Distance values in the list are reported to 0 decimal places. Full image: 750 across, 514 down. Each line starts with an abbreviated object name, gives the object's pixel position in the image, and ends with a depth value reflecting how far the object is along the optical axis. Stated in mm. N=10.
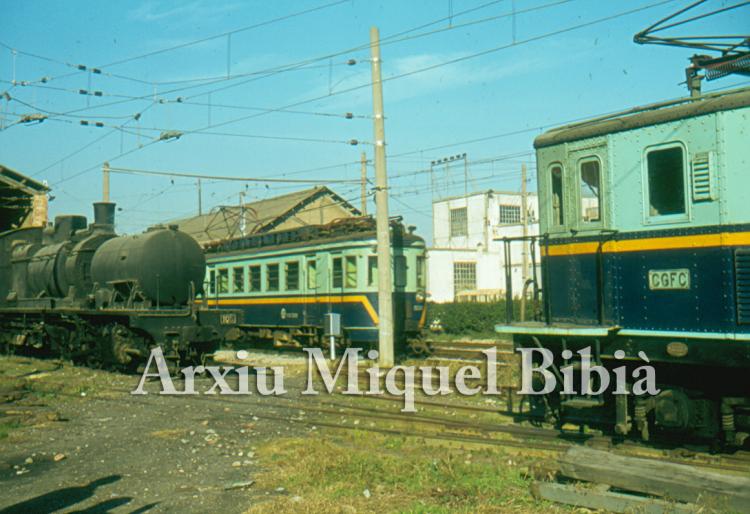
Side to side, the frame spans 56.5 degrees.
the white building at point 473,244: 48250
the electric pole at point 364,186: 31428
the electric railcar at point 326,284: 19234
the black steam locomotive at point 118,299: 16250
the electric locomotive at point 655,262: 7410
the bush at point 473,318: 31375
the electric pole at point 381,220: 16828
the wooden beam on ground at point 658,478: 5492
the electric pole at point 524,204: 27559
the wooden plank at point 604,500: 5512
